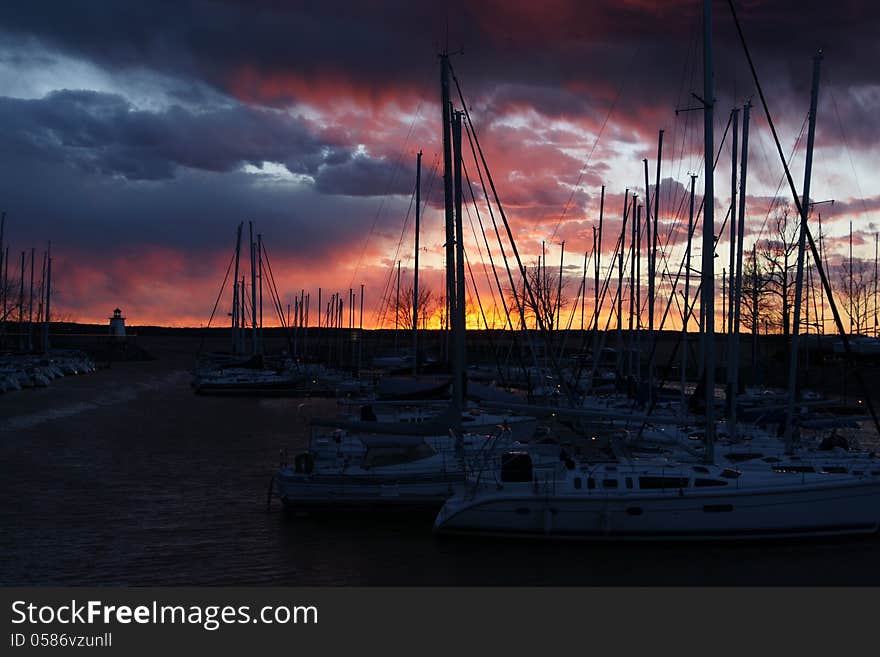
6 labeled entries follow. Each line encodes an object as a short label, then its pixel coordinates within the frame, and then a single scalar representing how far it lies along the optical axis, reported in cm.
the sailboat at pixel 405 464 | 2483
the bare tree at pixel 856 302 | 9425
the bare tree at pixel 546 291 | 7095
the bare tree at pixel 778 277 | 6278
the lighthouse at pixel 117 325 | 17538
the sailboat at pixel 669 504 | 2120
